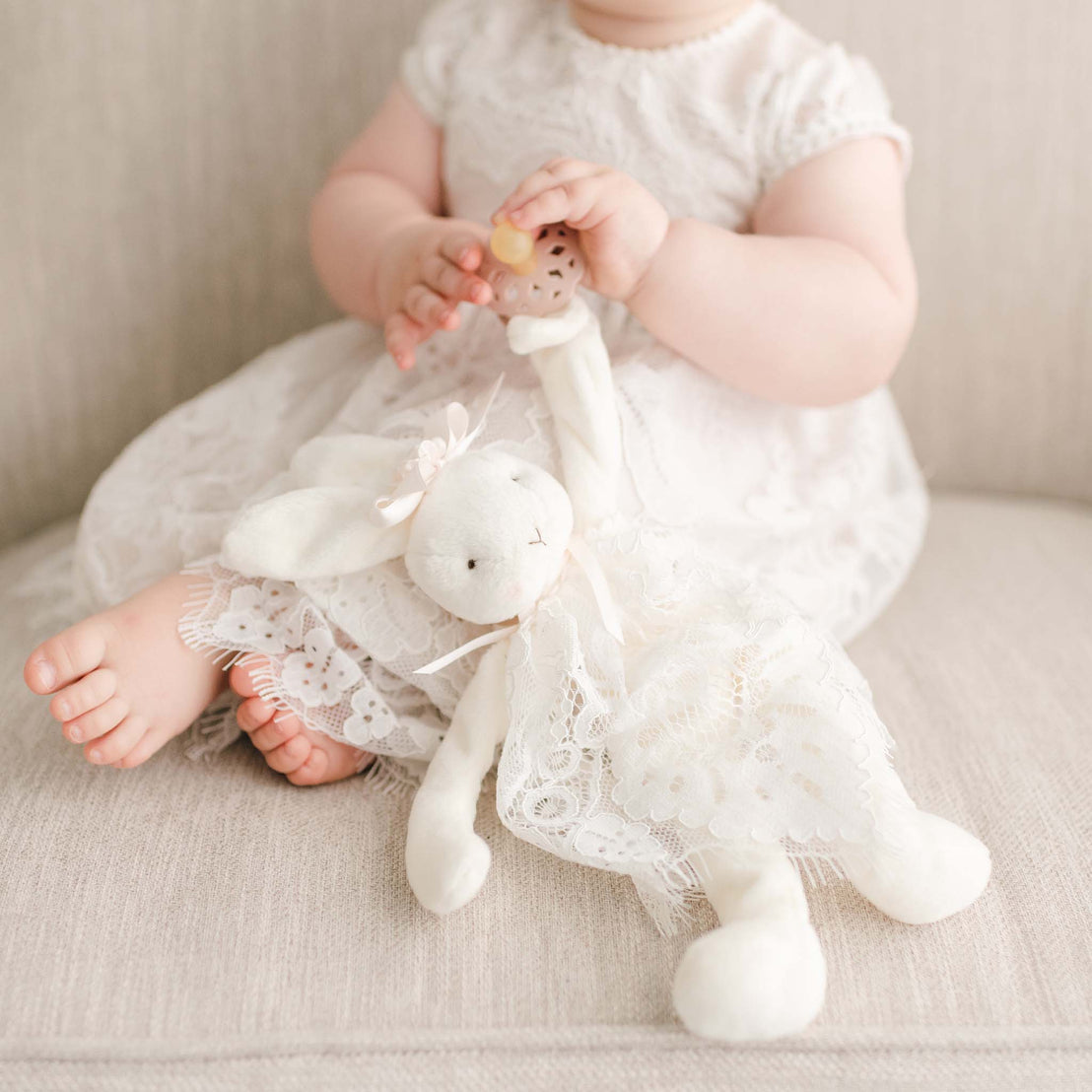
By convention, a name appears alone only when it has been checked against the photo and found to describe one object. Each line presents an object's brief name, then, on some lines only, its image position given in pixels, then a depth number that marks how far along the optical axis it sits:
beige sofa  0.53
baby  0.67
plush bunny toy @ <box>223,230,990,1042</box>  0.56
